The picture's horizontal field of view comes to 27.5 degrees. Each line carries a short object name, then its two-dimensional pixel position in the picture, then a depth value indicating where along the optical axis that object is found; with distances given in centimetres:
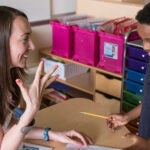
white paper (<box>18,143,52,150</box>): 132
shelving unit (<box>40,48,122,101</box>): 246
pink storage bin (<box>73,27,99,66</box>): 250
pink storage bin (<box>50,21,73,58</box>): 267
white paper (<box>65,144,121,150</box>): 130
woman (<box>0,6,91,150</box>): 117
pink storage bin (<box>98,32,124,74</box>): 232
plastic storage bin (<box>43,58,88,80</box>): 275
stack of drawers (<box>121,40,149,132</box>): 221
